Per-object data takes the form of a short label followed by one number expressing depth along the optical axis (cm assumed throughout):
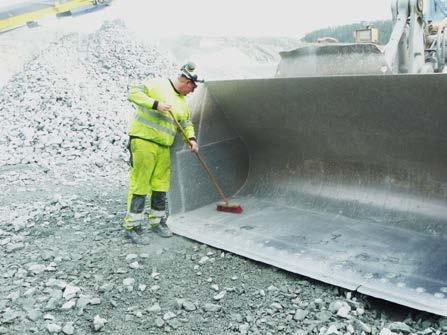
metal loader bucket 308
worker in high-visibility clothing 365
